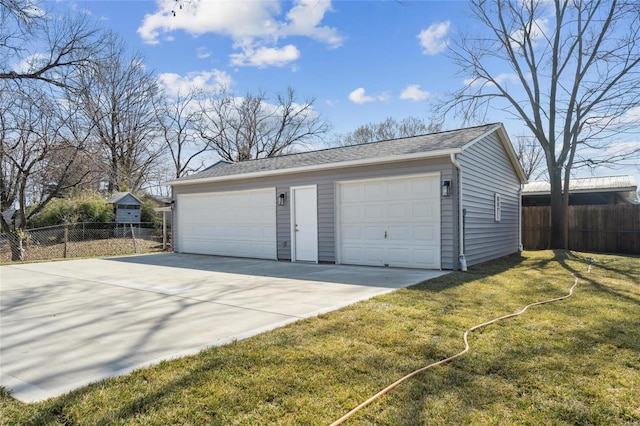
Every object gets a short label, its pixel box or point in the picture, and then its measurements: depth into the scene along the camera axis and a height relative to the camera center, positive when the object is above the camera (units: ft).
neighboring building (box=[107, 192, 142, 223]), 56.08 +1.75
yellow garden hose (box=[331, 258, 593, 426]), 7.40 -3.77
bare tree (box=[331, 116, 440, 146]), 85.40 +19.15
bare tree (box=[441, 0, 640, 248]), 39.55 +15.34
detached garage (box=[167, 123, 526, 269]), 26.63 +0.92
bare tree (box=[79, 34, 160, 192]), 69.46 +18.97
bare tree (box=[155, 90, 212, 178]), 85.40 +18.93
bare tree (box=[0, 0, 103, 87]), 26.00 +12.57
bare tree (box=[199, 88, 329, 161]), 91.66 +22.13
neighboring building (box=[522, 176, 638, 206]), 51.06 +2.70
